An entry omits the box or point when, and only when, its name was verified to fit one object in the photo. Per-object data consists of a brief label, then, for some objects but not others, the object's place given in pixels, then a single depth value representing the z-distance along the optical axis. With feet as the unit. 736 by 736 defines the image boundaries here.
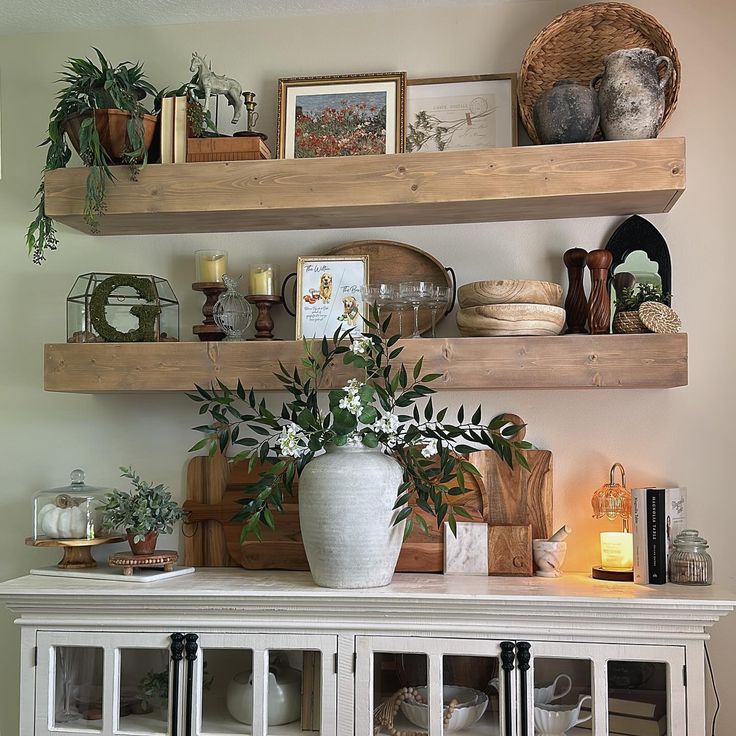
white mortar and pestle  8.14
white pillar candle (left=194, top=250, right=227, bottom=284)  8.77
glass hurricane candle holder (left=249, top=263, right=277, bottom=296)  8.68
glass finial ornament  8.61
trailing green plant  8.22
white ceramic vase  7.42
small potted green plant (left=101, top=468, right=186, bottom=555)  8.04
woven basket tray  8.28
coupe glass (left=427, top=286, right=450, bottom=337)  8.25
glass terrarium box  8.55
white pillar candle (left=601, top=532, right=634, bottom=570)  8.02
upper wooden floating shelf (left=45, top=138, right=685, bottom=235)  7.77
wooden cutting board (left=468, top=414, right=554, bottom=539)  8.43
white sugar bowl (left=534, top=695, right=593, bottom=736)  7.06
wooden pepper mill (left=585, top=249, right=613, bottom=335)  8.14
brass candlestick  8.60
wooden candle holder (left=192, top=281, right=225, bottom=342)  8.64
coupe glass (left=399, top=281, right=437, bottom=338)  8.16
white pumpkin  8.34
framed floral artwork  8.70
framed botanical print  8.64
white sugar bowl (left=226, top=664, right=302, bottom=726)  7.39
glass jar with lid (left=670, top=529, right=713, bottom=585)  7.59
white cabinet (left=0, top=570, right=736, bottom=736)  7.01
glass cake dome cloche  8.35
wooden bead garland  7.23
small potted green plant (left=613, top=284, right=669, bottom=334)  7.92
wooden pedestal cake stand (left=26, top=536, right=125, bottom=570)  8.29
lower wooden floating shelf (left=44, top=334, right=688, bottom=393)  7.76
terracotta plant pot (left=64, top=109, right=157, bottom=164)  8.27
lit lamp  7.95
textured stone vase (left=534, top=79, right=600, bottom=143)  7.90
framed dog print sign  8.38
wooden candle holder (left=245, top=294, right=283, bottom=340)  8.63
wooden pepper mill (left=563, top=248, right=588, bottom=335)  8.34
